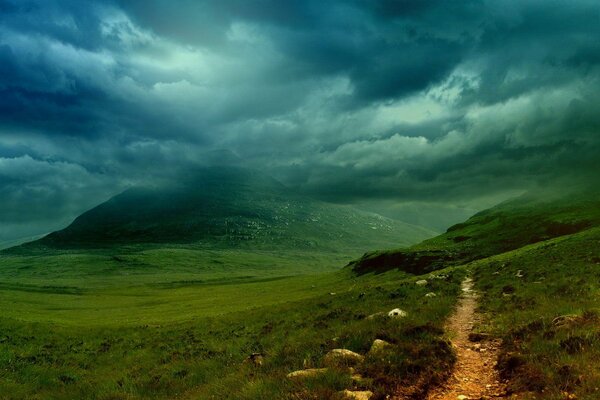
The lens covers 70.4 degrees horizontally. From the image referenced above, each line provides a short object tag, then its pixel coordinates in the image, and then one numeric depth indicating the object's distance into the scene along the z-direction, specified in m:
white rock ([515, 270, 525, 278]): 35.75
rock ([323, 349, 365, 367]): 12.39
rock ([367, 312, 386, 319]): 20.57
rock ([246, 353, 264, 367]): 15.22
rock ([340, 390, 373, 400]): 9.68
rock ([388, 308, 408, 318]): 19.32
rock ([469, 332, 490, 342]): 15.55
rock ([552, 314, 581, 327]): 13.78
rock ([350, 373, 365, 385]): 10.73
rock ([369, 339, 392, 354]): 13.21
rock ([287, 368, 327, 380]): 11.23
